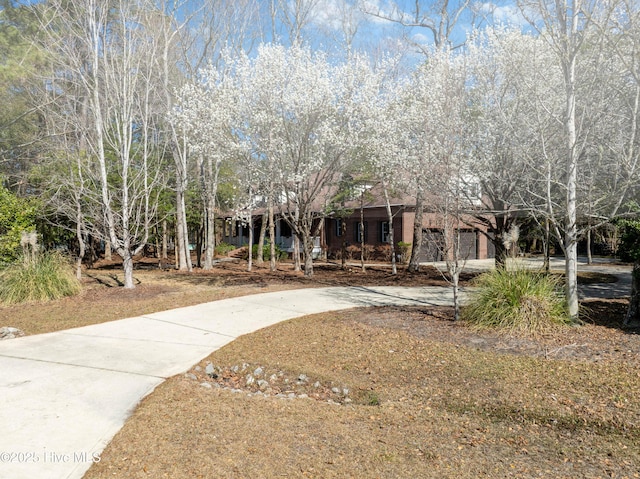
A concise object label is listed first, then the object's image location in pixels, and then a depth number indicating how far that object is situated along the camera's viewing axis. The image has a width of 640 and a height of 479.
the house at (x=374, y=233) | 24.05
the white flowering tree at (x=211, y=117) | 14.03
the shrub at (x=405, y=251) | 23.70
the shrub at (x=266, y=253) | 26.56
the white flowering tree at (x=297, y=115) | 13.27
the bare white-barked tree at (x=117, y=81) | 11.69
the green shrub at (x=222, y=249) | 30.50
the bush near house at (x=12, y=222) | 12.52
